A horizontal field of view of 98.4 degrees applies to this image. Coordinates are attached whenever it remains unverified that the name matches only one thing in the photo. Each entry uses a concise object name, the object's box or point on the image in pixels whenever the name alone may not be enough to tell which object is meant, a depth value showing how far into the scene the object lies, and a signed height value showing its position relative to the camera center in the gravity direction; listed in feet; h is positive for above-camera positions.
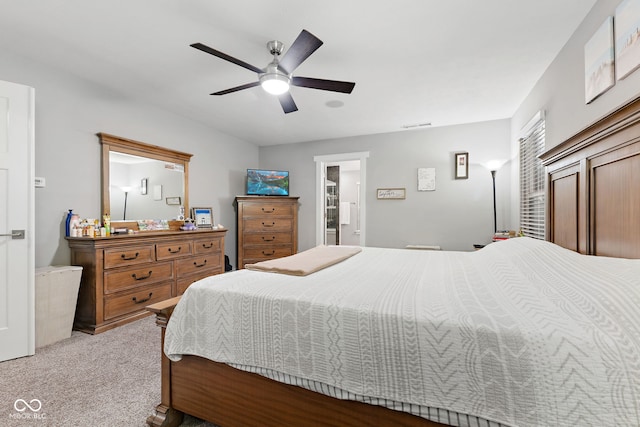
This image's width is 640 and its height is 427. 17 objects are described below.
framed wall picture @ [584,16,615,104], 5.44 +3.17
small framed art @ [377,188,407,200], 15.23 +1.12
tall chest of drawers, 15.79 -0.82
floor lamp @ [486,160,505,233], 12.72 +1.97
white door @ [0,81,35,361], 6.81 -0.17
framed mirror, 10.15 +1.38
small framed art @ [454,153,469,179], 13.94 +2.43
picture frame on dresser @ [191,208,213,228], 13.56 -0.17
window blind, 9.45 +1.21
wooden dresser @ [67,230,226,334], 8.51 -2.07
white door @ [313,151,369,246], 16.08 +1.54
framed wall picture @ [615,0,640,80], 4.69 +3.14
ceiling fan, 6.02 +3.61
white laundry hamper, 7.50 -2.47
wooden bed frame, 3.50 -2.30
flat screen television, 16.35 +1.87
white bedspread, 2.45 -1.33
